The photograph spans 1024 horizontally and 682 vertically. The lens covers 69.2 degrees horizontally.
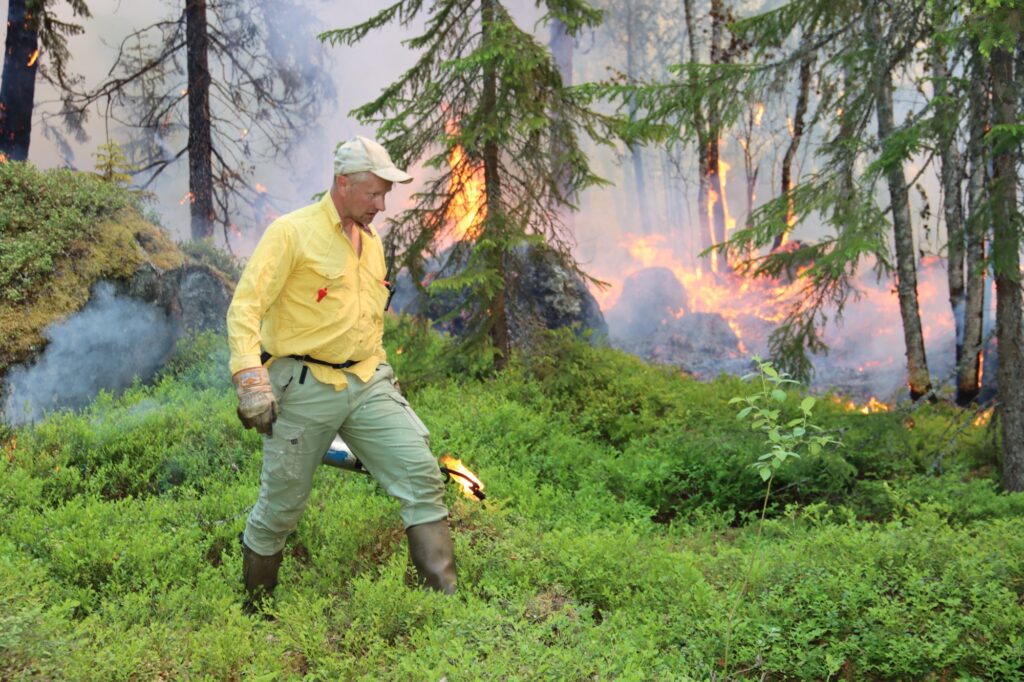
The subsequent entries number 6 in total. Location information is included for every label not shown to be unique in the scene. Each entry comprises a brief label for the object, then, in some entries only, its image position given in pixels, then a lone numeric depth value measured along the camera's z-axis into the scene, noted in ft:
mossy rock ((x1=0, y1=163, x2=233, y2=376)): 25.68
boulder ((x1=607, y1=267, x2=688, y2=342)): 68.08
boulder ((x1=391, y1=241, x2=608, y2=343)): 46.24
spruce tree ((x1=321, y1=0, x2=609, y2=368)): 28.02
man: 13.78
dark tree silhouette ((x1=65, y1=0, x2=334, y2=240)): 43.91
